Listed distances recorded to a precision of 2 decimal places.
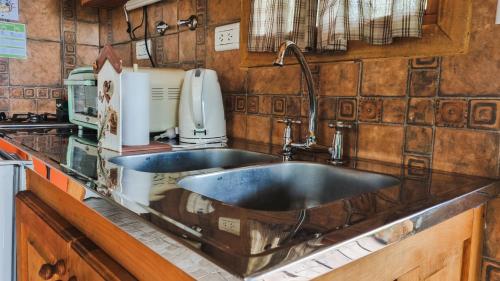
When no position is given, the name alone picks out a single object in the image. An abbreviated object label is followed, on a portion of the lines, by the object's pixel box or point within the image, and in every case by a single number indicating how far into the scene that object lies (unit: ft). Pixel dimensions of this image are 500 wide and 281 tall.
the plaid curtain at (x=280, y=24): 4.06
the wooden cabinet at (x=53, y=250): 2.20
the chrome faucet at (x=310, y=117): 3.52
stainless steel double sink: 3.01
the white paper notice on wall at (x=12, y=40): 7.43
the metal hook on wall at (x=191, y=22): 5.71
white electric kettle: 4.55
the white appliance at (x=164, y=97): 4.84
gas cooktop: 5.94
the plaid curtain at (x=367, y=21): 3.18
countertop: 1.43
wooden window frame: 2.99
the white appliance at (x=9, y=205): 4.09
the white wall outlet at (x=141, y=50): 6.91
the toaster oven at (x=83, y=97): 5.14
